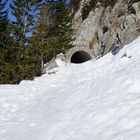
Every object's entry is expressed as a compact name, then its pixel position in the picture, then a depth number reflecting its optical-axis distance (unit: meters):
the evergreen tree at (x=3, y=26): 18.73
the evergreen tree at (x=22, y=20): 18.93
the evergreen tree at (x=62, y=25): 23.72
